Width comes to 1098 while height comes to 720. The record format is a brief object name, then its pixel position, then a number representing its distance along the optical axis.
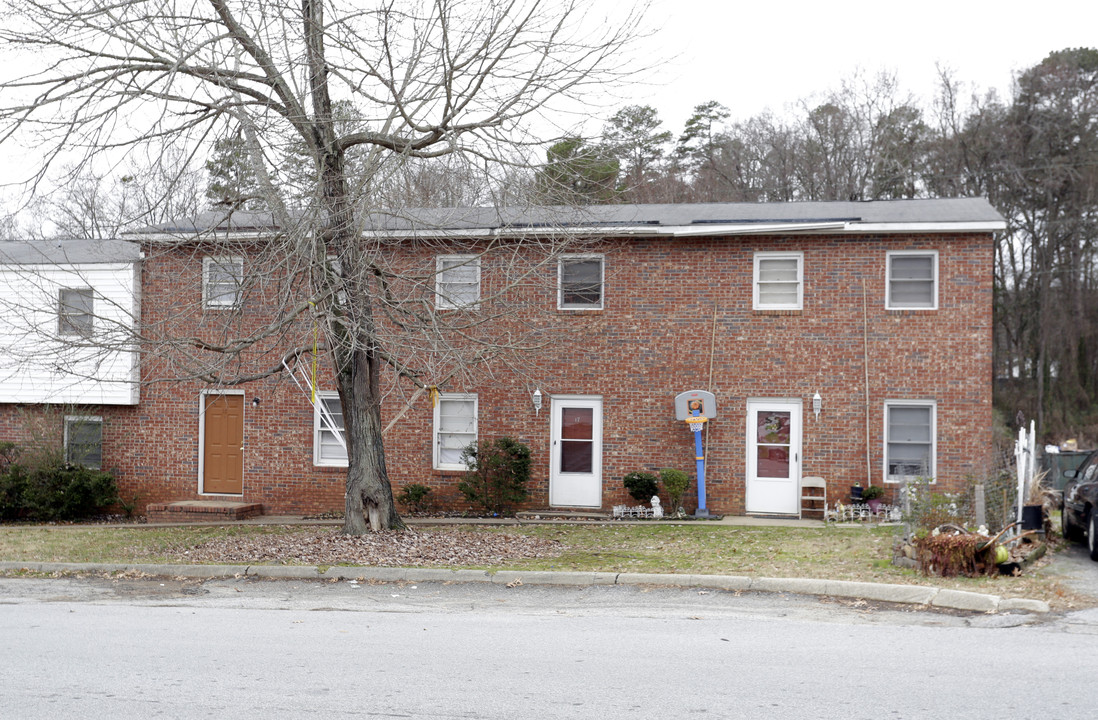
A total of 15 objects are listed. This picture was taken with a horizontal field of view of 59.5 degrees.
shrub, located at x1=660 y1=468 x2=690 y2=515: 16.73
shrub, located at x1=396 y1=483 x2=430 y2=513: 17.81
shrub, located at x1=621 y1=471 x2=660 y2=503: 17.08
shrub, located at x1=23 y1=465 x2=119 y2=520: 18.52
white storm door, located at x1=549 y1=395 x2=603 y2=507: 17.84
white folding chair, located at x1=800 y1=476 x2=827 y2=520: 16.80
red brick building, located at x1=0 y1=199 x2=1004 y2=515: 16.69
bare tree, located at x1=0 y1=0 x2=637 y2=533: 11.28
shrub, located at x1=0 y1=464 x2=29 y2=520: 18.58
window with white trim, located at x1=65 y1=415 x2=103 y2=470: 19.33
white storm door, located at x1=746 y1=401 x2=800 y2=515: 17.17
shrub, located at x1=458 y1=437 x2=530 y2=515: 17.41
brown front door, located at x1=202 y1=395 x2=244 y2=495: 19.09
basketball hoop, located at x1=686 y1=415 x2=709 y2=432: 16.73
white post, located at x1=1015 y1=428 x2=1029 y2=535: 12.20
